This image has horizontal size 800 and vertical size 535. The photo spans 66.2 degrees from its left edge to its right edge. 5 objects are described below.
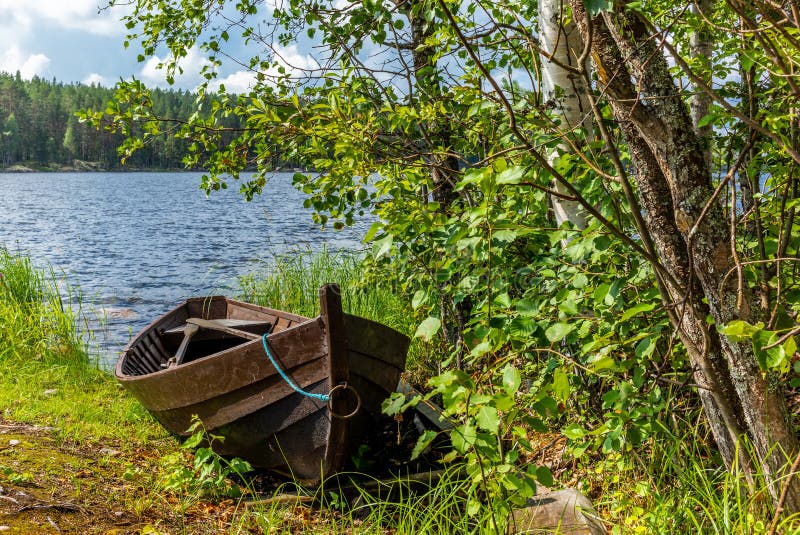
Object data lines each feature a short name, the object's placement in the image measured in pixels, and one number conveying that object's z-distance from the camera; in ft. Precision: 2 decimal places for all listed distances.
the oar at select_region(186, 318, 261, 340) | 18.70
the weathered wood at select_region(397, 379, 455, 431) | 17.49
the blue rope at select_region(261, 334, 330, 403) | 14.62
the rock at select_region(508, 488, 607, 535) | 10.52
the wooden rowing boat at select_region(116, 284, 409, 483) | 14.66
